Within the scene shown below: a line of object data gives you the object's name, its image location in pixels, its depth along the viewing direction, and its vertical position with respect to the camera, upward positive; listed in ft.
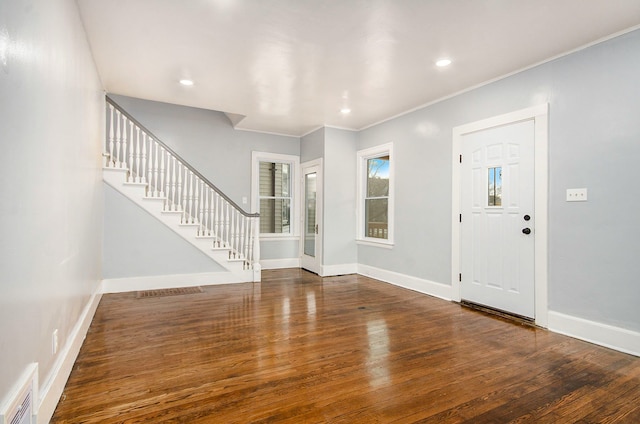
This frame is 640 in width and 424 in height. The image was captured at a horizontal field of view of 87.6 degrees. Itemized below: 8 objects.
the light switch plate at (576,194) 9.95 +0.51
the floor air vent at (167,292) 14.67 -3.75
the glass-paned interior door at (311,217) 19.71 -0.42
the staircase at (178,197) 15.38 +0.66
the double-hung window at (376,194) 17.79 +0.94
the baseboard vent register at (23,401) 4.15 -2.59
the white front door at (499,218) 11.48 -0.27
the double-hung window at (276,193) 21.71 +1.16
